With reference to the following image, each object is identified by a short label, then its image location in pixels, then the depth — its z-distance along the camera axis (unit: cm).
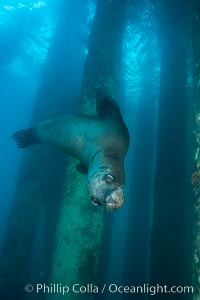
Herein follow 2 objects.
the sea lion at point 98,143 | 314
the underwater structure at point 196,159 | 368
